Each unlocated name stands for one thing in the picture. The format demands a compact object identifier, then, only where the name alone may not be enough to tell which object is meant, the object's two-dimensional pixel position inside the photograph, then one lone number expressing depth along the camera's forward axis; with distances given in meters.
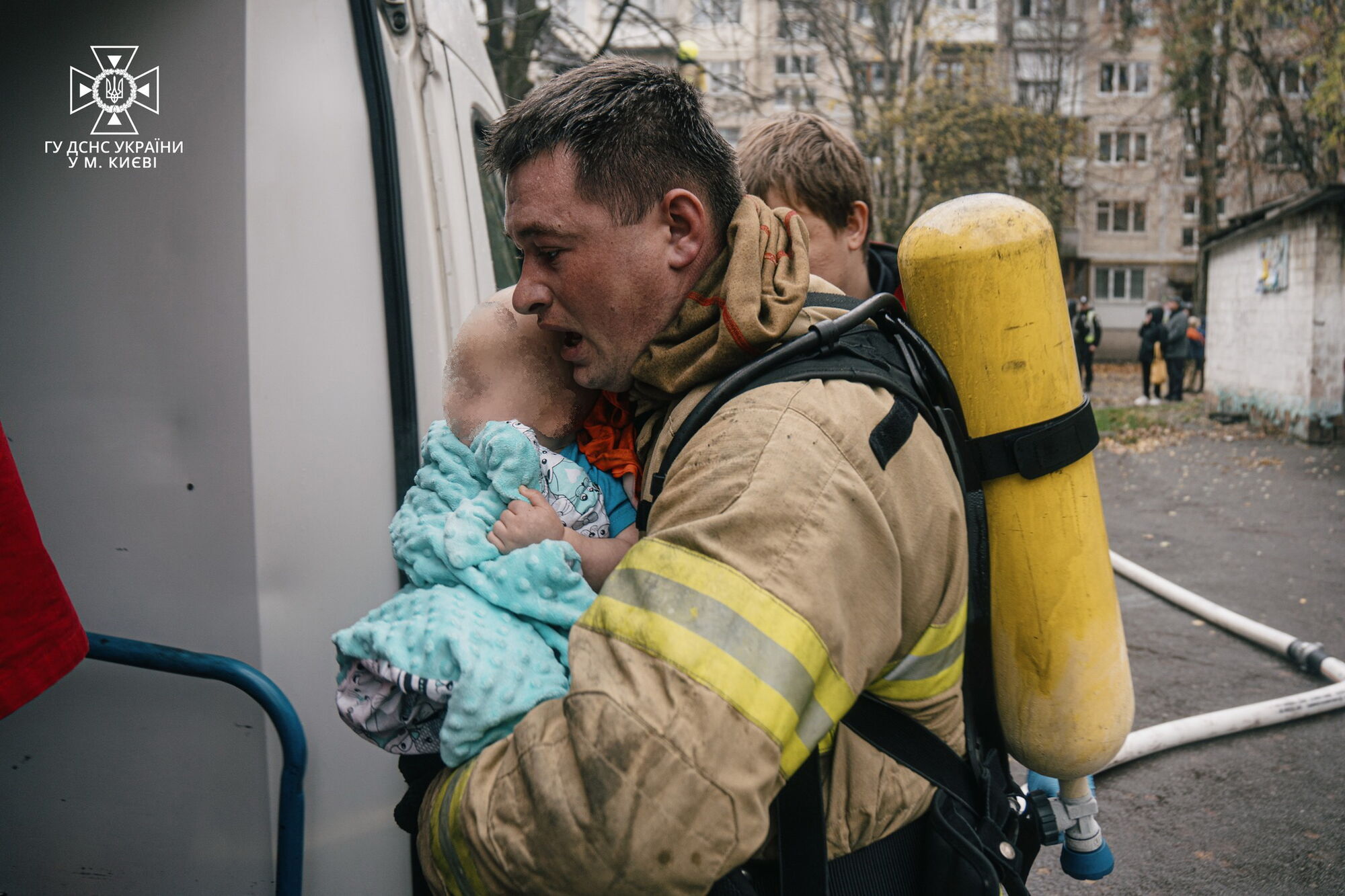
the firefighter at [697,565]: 1.03
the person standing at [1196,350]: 20.30
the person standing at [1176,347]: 18.67
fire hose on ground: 3.98
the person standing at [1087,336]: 21.33
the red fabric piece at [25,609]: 1.33
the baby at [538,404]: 1.53
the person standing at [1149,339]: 19.58
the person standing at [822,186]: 2.95
